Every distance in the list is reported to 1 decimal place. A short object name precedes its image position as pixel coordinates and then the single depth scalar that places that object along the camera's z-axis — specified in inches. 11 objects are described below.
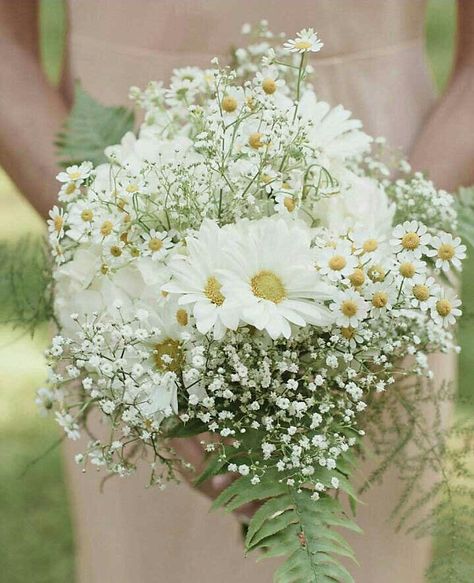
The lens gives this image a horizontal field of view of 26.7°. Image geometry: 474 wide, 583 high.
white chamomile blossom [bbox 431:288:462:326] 44.6
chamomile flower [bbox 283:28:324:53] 46.8
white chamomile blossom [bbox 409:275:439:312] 44.0
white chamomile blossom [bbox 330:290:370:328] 42.9
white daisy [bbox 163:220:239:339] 43.4
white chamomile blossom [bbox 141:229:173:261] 45.4
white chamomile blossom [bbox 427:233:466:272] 46.3
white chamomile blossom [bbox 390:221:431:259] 44.7
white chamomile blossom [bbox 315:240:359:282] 43.2
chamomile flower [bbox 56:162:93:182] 48.1
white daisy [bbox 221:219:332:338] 43.1
